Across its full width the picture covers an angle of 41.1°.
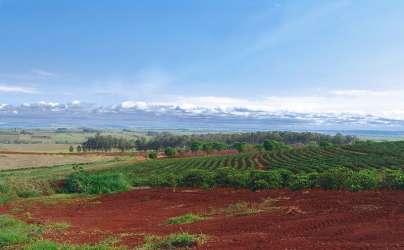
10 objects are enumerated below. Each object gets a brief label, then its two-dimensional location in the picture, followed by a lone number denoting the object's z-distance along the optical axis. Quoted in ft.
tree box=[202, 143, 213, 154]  380.74
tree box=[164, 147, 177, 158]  339.77
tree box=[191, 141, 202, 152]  394.11
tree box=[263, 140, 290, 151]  356.05
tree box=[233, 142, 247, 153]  366.35
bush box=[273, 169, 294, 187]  103.19
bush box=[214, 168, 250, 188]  108.99
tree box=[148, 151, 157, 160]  323.24
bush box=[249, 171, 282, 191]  102.67
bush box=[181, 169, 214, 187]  117.19
